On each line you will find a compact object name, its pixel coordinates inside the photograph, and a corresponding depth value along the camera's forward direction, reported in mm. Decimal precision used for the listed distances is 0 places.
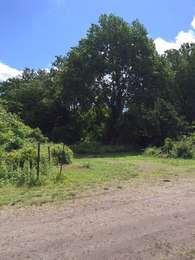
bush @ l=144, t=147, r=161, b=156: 14225
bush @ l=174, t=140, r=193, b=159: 12799
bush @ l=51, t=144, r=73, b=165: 10047
